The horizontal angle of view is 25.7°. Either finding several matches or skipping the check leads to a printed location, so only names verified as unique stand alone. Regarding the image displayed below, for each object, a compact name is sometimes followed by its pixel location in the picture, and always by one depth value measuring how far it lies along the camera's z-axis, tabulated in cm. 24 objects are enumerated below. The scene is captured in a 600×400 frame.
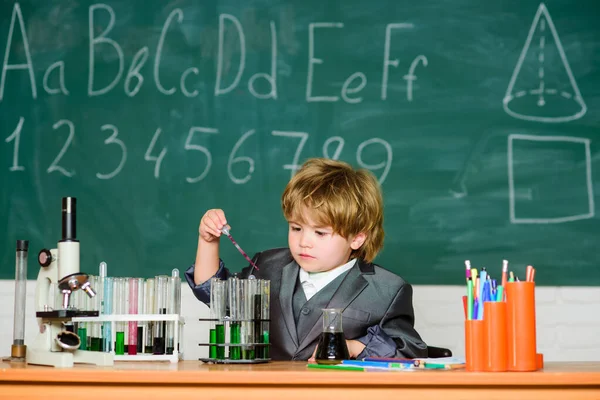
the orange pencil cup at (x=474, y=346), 216
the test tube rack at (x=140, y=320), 241
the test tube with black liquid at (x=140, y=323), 243
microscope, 227
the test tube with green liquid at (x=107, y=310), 242
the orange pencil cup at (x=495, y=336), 214
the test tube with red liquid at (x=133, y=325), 243
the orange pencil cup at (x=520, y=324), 215
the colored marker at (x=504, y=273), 220
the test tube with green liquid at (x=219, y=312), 235
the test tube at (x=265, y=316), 237
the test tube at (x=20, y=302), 242
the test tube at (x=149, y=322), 243
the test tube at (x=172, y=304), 243
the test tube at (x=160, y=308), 242
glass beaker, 229
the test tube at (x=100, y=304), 241
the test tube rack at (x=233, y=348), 234
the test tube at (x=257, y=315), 236
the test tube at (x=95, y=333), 241
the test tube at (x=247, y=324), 235
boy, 270
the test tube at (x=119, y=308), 242
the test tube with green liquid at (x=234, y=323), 235
